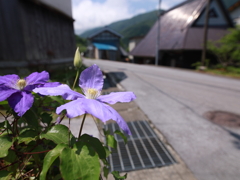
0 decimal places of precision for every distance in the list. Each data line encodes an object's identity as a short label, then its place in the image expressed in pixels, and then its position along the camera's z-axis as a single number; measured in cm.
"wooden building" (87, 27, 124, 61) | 3025
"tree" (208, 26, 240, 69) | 1289
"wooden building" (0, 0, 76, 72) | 394
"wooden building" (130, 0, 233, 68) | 1566
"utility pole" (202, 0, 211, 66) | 1329
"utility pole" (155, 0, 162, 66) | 1743
